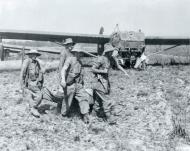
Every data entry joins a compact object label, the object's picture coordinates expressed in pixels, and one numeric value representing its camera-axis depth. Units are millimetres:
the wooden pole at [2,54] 19733
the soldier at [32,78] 7598
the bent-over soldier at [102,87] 7445
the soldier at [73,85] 7363
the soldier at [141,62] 16188
